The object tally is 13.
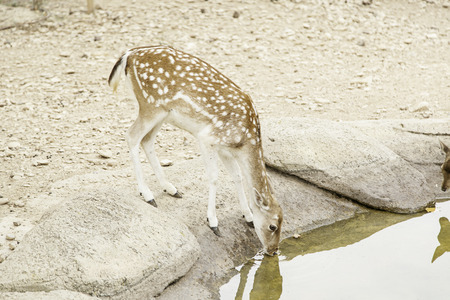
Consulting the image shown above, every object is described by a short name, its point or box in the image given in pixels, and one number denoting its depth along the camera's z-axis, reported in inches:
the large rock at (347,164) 457.4
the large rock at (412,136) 498.6
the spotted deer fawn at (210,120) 398.3
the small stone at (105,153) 519.2
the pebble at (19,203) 423.6
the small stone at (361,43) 802.5
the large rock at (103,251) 311.6
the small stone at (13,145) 528.0
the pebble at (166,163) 507.2
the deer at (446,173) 476.7
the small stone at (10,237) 374.9
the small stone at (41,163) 495.9
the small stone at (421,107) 622.8
